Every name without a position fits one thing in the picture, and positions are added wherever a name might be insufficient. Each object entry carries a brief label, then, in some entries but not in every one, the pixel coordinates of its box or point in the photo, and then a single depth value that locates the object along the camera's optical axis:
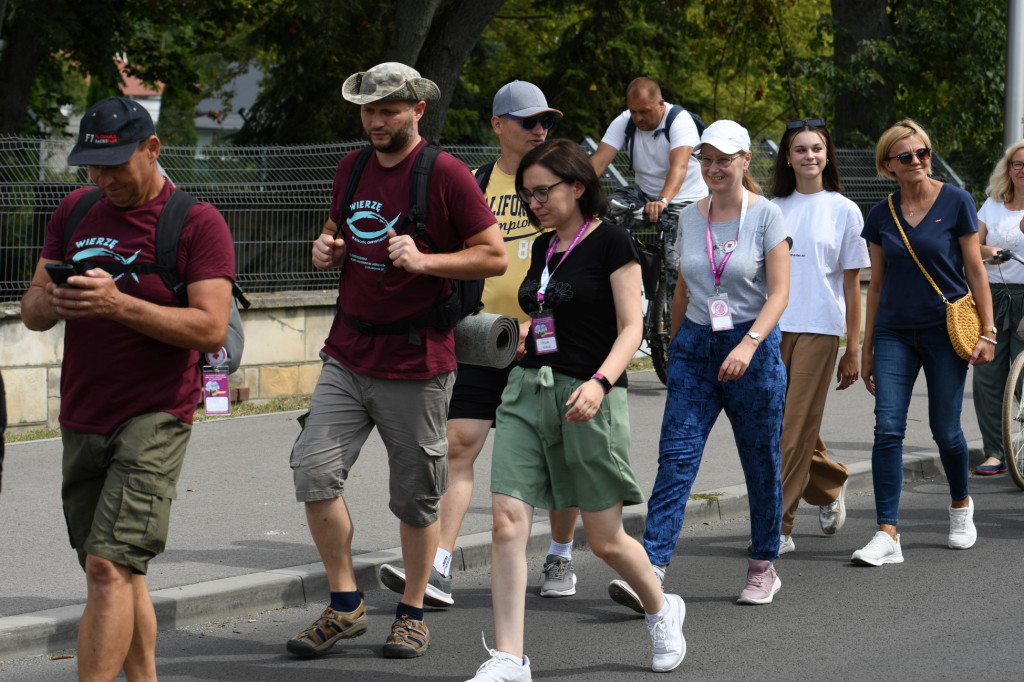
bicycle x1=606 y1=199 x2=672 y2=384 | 18.95
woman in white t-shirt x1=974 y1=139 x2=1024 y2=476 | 16.27
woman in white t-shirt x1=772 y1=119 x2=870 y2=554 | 12.69
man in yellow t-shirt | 11.31
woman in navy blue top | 12.84
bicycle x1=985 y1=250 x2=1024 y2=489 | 15.48
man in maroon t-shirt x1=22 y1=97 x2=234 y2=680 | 7.71
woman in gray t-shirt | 10.77
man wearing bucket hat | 9.68
